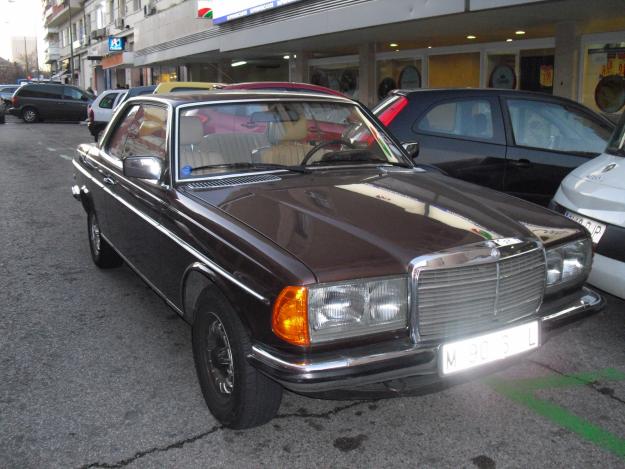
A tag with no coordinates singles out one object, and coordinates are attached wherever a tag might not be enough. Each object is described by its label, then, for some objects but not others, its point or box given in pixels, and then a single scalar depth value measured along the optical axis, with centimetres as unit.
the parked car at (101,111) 1836
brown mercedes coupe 244
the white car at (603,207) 365
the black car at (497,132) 573
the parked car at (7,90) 3789
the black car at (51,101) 2877
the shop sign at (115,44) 4059
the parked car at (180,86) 1134
